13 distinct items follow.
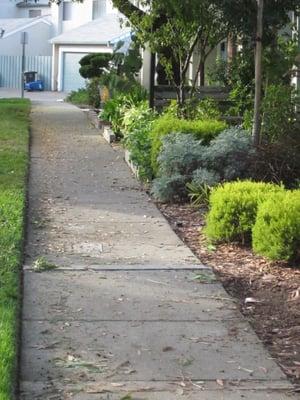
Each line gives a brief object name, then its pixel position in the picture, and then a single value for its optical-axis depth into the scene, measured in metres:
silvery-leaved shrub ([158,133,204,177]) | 10.25
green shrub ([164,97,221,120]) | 13.88
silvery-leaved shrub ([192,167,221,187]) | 9.91
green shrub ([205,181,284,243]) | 7.98
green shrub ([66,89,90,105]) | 31.18
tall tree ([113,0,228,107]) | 11.78
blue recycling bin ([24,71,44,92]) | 49.91
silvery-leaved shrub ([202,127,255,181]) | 10.00
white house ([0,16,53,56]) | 54.28
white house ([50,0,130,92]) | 48.34
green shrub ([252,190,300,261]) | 7.18
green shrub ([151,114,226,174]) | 11.12
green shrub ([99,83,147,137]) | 17.09
